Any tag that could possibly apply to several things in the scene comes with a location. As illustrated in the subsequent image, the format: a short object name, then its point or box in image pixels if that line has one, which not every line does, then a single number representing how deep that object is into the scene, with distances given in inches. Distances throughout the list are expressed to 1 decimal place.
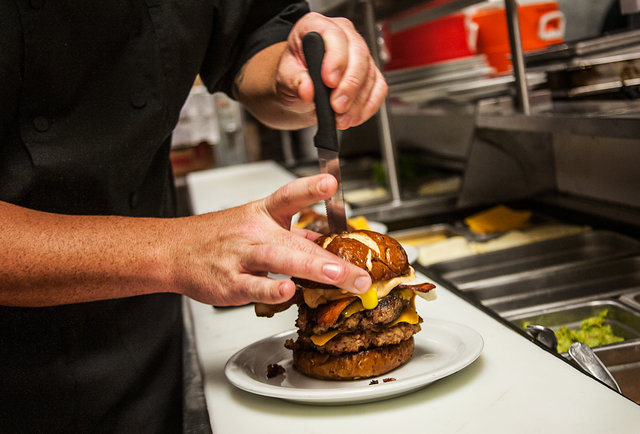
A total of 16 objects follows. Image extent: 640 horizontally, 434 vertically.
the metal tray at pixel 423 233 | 103.2
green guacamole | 60.1
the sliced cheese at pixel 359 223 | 75.9
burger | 42.8
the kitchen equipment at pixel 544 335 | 51.9
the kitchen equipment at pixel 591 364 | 44.2
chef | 40.4
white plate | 38.9
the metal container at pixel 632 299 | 64.9
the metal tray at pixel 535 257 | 82.4
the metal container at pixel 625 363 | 52.2
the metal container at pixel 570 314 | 66.0
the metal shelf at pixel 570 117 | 62.0
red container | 138.9
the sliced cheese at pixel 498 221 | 98.0
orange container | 109.0
